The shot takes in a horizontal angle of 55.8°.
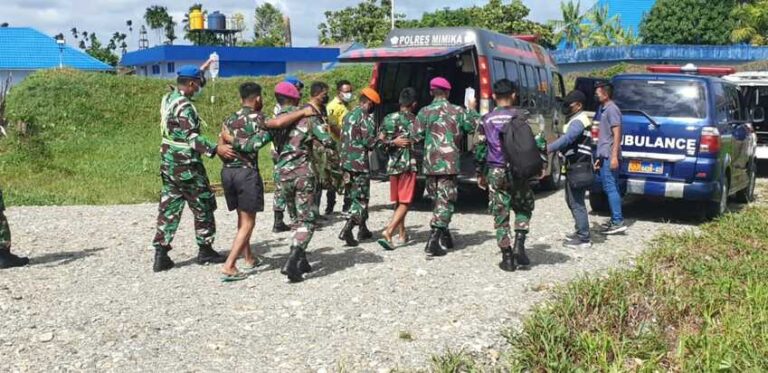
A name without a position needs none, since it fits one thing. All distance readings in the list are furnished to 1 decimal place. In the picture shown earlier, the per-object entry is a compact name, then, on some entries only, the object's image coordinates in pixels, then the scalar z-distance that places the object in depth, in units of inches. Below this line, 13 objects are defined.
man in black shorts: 232.5
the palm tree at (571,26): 1862.7
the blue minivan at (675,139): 330.6
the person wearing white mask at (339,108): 342.0
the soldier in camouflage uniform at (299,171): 232.4
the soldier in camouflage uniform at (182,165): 238.2
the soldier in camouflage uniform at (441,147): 267.4
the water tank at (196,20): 2028.8
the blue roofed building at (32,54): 1552.7
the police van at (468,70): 354.3
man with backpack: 235.6
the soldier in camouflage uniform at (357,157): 293.4
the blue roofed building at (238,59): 1545.3
